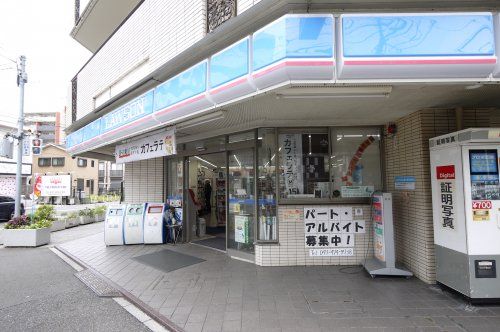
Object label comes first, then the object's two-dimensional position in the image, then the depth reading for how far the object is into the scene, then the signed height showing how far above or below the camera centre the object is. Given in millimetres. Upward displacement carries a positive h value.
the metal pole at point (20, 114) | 11500 +3072
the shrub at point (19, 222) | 10039 -1196
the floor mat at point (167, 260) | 6672 -1829
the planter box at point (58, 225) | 13477 -1774
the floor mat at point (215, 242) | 8362 -1739
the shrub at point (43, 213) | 10570 -925
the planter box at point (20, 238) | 9711 -1655
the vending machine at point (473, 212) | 4316 -472
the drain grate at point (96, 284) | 5273 -1933
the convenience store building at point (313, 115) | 3484 +1335
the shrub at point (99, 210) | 17095 -1361
